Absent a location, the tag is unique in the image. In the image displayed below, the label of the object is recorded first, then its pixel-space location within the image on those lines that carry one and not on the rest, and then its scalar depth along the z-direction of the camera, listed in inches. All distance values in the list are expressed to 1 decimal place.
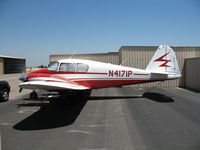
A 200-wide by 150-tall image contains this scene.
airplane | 282.7
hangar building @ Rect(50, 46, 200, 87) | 547.5
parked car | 308.1
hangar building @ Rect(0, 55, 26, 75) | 1869.6
